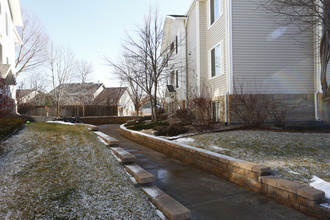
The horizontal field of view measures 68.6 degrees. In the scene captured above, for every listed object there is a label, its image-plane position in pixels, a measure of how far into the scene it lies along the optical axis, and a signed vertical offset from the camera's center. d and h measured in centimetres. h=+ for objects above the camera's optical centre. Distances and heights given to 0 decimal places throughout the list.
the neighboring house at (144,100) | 3575 +97
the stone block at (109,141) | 745 -108
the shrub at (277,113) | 900 -35
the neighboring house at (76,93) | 2600 +184
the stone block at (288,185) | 369 -128
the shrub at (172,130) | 946 -98
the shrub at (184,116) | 1048 -47
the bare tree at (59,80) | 2400 +283
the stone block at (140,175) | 436 -129
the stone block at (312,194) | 338 -129
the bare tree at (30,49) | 2720 +677
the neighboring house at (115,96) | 3759 +173
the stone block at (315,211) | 326 -151
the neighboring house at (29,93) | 2907 +195
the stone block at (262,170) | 435 -119
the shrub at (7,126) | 747 -58
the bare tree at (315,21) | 836 +327
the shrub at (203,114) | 888 -33
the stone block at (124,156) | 555 -117
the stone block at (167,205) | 319 -141
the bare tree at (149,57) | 1484 +315
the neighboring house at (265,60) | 1047 +192
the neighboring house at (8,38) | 1179 +466
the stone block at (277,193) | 382 -146
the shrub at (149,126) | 1248 -104
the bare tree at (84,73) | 3356 +477
